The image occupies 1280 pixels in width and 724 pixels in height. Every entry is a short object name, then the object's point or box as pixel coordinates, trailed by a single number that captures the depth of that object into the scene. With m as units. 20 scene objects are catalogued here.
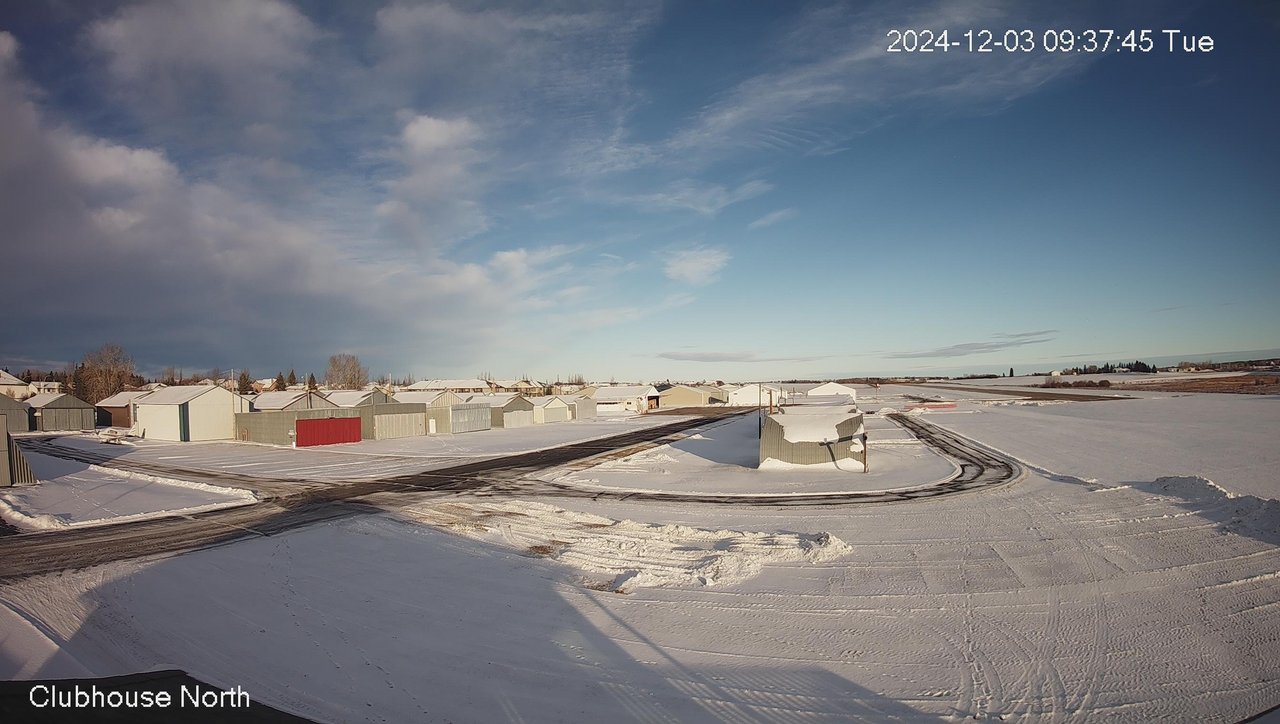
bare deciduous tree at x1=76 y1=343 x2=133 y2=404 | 93.38
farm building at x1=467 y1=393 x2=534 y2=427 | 62.56
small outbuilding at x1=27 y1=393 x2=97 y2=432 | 65.62
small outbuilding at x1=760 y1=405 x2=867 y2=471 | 27.72
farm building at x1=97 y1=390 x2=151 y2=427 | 65.19
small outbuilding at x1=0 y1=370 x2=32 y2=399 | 85.56
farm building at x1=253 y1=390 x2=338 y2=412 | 50.08
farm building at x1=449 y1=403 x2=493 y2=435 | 56.19
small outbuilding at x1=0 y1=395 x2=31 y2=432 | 57.68
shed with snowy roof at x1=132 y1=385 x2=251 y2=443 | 49.16
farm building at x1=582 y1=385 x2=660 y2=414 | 95.56
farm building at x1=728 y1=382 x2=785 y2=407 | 105.25
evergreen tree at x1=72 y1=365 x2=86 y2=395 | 95.62
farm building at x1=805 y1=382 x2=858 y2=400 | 94.81
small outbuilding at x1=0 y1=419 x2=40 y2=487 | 25.17
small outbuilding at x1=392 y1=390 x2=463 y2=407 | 56.38
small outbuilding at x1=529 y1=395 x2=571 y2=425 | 70.31
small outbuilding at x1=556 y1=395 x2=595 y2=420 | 78.50
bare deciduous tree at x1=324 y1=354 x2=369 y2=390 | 140.00
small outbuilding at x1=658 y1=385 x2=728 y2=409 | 107.12
